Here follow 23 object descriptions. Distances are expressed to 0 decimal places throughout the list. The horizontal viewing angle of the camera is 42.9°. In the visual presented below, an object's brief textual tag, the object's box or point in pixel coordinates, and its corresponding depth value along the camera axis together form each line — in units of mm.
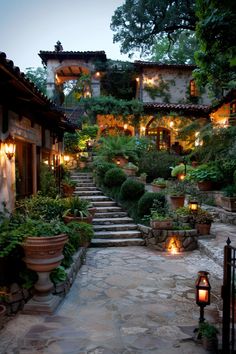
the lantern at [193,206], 8680
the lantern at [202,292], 3660
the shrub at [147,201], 9109
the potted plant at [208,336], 3359
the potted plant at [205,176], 12039
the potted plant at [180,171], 13977
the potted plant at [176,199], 9852
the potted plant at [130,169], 13445
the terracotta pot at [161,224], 8250
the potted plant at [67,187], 11820
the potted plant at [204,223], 8344
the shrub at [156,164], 15414
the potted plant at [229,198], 10070
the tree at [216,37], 3318
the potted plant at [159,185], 11750
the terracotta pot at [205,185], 12155
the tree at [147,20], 17266
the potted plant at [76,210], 7980
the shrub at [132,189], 10078
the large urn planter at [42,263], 4248
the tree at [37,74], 29634
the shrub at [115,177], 11336
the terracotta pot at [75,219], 7898
